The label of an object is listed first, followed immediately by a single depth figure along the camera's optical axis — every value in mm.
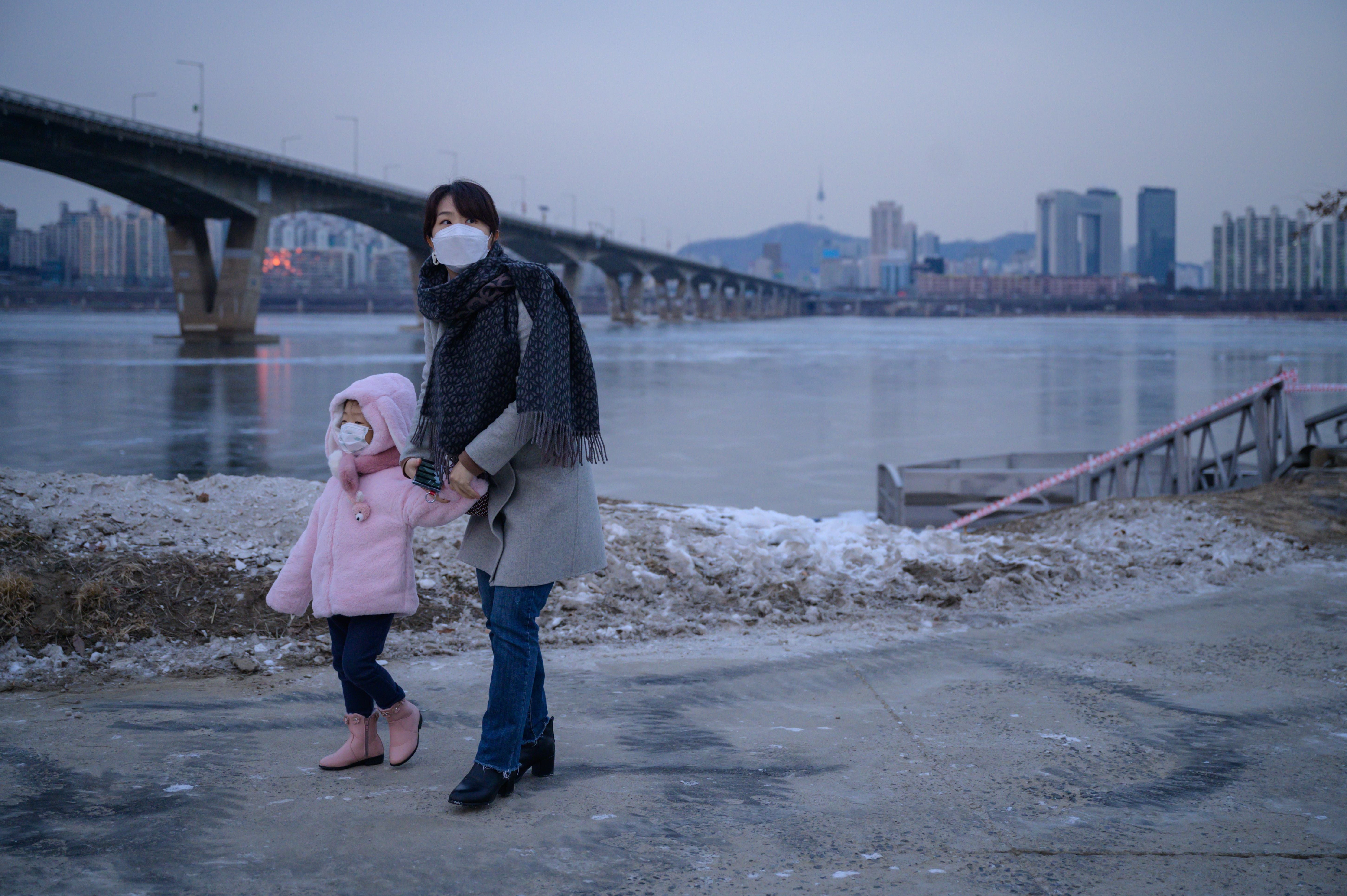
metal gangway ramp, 9742
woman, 2957
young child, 3211
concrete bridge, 42938
